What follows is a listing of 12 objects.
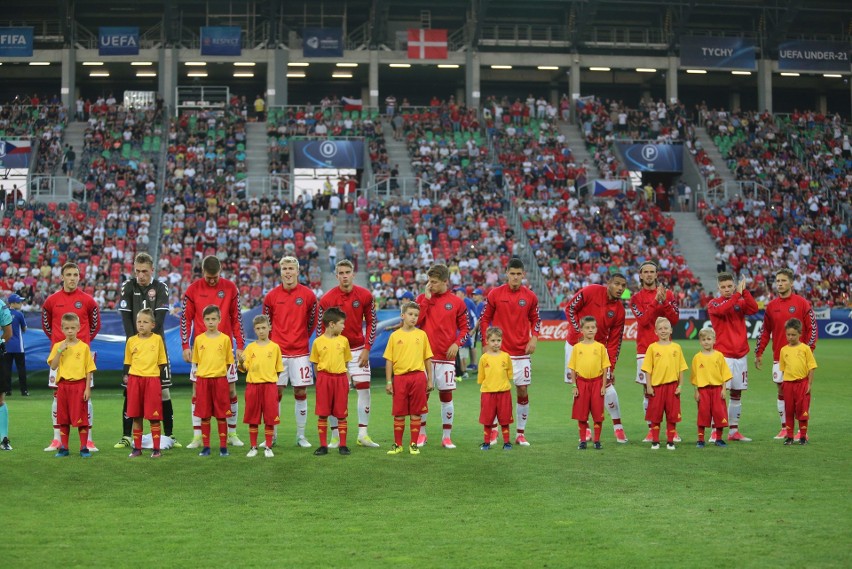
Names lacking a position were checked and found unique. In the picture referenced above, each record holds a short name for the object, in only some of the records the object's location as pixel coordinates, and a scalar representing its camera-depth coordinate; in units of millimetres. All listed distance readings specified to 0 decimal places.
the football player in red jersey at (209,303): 11461
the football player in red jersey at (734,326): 12377
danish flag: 48656
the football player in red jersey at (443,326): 11664
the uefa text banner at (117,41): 47219
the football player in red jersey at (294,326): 11453
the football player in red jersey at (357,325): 11500
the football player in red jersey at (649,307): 12125
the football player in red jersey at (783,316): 12422
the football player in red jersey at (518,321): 11742
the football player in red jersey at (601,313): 12156
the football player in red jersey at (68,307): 11508
